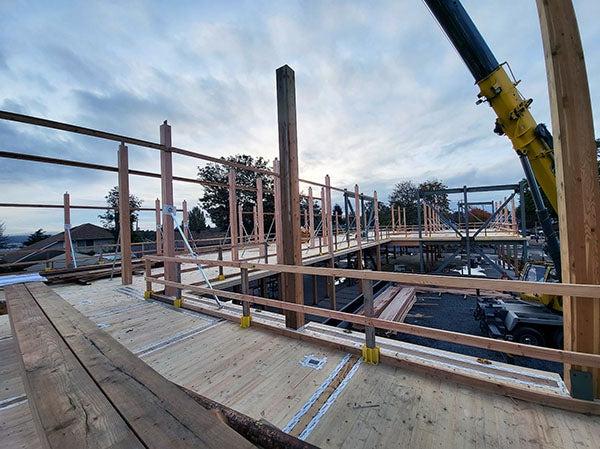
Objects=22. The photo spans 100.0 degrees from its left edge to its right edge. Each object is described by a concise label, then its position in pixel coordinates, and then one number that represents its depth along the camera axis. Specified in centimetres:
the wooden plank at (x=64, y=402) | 74
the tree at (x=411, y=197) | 3853
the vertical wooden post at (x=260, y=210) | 905
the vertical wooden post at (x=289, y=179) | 320
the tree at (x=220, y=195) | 2880
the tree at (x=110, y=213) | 2962
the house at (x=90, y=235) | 2896
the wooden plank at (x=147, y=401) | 71
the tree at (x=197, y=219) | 3695
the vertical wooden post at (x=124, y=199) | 484
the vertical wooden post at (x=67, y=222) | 763
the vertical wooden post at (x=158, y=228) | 992
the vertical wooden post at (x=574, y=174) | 183
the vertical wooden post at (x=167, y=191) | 462
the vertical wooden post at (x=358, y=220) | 1152
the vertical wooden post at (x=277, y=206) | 748
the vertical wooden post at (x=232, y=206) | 721
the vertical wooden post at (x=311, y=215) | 1067
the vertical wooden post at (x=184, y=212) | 1113
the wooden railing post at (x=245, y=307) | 337
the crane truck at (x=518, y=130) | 414
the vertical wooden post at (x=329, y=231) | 904
